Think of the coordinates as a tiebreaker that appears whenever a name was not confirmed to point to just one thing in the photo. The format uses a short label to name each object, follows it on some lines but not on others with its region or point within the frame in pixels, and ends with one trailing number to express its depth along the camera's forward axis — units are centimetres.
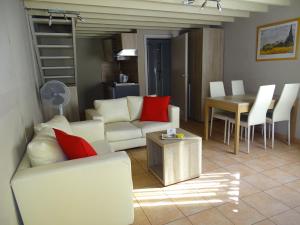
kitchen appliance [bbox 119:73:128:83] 539
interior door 468
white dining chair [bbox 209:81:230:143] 356
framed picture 322
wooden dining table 294
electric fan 293
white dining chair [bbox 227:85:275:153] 284
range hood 477
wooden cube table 221
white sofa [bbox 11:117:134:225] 134
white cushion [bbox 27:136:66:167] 150
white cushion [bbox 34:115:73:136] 194
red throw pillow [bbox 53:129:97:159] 162
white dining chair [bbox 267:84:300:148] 301
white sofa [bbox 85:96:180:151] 303
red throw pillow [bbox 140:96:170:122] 337
